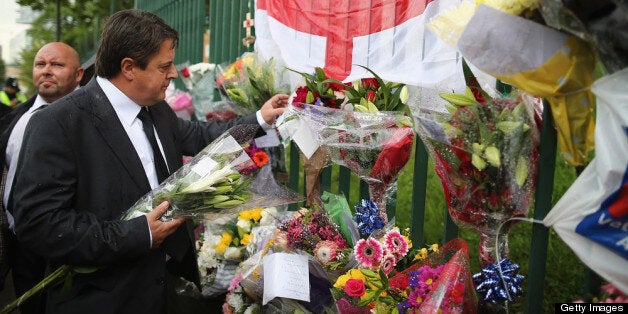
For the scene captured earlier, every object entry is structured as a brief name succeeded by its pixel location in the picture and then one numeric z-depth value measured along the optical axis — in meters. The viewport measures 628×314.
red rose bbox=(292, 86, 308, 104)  2.97
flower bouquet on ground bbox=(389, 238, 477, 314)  1.90
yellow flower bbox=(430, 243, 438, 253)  2.26
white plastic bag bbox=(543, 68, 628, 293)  1.50
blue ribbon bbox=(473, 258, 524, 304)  1.93
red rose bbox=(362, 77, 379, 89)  2.86
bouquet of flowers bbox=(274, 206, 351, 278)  2.43
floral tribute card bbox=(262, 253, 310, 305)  2.38
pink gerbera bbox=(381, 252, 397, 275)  2.24
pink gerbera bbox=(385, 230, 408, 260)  2.28
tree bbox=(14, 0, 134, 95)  14.13
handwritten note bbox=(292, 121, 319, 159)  2.85
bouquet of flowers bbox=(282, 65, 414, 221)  2.48
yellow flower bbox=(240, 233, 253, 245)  3.25
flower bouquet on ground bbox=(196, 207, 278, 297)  3.27
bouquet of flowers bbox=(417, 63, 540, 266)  1.85
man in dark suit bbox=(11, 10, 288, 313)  2.45
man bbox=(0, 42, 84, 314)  3.56
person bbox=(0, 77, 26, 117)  9.61
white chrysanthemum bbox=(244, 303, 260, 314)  2.79
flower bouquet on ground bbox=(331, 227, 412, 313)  2.09
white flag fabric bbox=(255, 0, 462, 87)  2.72
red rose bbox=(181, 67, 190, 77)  5.26
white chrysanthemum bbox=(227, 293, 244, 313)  2.85
